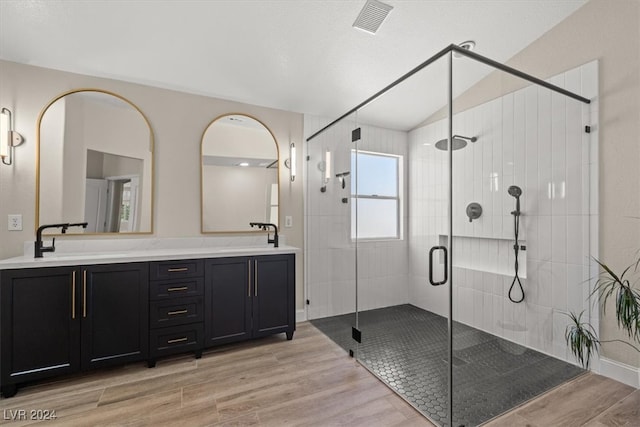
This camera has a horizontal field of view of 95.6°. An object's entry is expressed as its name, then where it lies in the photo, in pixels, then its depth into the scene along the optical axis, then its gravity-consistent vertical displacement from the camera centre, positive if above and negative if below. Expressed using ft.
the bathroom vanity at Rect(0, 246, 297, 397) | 6.23 -2.29
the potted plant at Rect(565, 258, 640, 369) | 6.56 -2.60
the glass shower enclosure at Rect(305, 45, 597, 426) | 5.66 -0.29
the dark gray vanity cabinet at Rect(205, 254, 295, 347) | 8.02 -2.40
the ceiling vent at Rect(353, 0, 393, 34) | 6.85 +4.94
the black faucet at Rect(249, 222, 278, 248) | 9.93 -0.41
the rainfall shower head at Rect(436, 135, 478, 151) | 5.67 +1.49
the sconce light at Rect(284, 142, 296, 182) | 10.71 +1.95
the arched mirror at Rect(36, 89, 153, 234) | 7.70 +1.39
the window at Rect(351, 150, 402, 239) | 7.30 +0.60
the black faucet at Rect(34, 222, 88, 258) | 7.02 -0.64
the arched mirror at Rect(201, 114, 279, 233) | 9.55 +1.39
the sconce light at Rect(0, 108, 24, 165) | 7.07 +1.86
